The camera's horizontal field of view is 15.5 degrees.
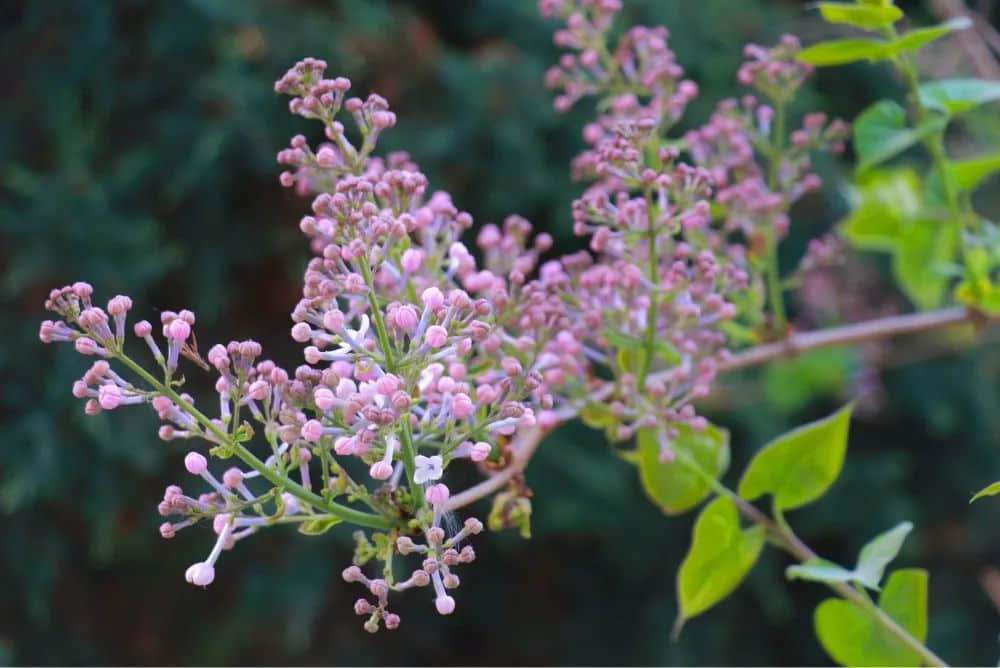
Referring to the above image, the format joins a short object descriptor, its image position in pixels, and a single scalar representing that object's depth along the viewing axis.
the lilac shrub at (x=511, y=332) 0.79
